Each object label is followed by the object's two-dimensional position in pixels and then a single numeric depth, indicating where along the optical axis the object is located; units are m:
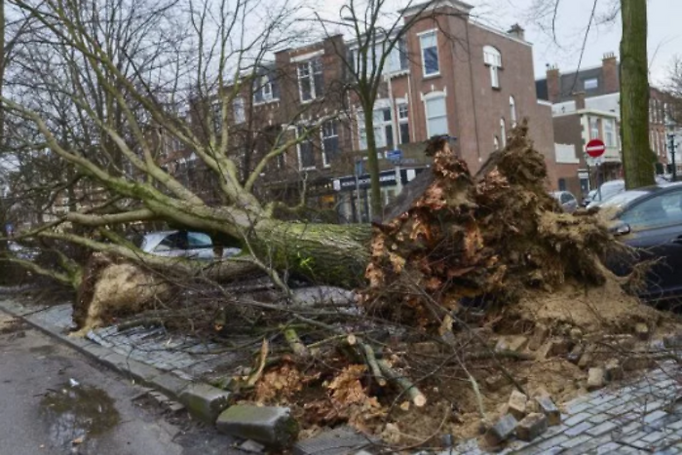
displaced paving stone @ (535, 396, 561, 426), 4.02
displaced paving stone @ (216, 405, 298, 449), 4.32
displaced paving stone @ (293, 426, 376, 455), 4.05
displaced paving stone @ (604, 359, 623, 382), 4.67
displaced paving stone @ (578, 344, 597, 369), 4.96
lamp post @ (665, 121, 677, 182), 24.40
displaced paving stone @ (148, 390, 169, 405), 5.76
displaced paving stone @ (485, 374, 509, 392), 4.65
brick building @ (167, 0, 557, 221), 16.25
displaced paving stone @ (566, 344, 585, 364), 5.04
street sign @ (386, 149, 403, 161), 16.03
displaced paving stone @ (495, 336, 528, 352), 5.14
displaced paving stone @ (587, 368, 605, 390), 4.58
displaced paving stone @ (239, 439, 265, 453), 4.42
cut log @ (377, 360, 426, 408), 4.25
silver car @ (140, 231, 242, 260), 10.73
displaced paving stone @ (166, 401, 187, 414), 5.48
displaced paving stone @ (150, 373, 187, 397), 5.75
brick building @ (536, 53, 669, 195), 42.33
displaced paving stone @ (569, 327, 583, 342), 5.21
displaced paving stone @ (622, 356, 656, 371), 4.73
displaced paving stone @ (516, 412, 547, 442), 3.82
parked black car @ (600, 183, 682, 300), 6.28
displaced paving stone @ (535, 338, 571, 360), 5.11
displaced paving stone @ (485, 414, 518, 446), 3.81
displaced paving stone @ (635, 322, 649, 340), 5.33
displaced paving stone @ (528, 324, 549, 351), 5.30
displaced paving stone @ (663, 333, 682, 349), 4.90
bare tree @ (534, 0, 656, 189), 10.44
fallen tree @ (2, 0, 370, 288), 7.35
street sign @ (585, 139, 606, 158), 19.20
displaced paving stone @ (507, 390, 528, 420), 3.99
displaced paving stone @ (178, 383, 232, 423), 4.99
